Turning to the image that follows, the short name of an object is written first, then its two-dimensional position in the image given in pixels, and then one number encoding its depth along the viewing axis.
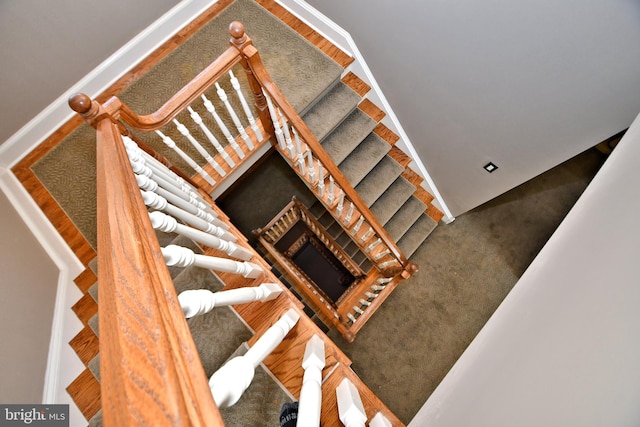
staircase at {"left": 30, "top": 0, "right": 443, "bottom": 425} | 1.23
